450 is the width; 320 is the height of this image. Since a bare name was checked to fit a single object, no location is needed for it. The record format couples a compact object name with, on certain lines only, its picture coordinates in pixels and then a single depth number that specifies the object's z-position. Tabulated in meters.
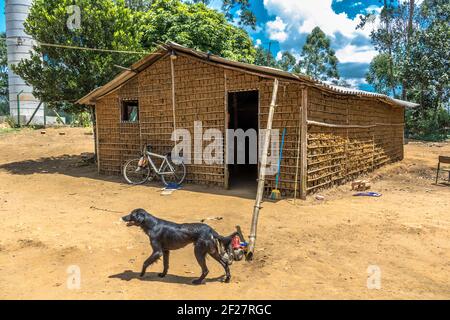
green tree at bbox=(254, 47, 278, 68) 33.69
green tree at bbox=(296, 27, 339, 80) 33.25
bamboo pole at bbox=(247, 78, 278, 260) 4.49
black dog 3.51
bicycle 9.35
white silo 20.81
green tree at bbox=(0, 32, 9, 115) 33.10
